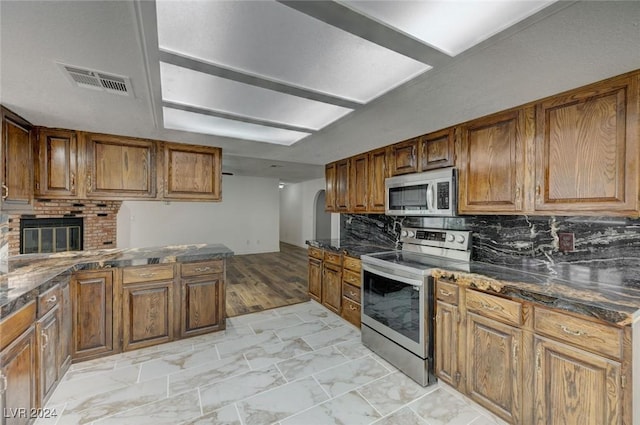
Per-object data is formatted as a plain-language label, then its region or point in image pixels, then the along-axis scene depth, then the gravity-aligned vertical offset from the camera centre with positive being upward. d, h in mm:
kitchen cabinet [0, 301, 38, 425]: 1399 -890
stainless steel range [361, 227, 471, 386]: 2154 -774
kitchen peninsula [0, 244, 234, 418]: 1584 -828
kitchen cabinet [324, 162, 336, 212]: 4180 +372
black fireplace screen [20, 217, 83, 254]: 3840 -381
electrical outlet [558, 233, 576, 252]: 1928 -236
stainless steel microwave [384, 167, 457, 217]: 2428 +169
